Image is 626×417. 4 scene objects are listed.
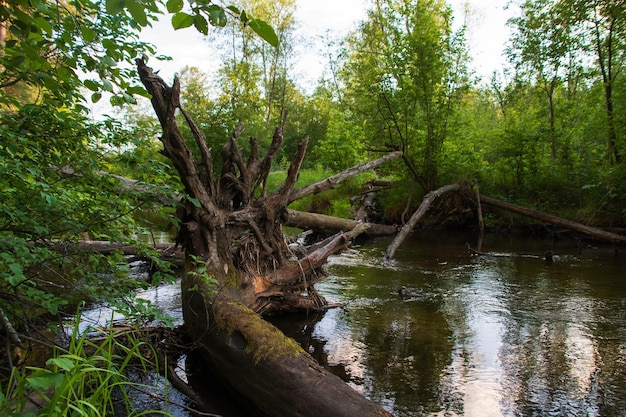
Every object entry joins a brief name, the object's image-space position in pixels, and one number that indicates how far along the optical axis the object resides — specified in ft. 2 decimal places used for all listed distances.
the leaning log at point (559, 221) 38.46
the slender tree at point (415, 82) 47.50
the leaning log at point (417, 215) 31.81
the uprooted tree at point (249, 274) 9.73
